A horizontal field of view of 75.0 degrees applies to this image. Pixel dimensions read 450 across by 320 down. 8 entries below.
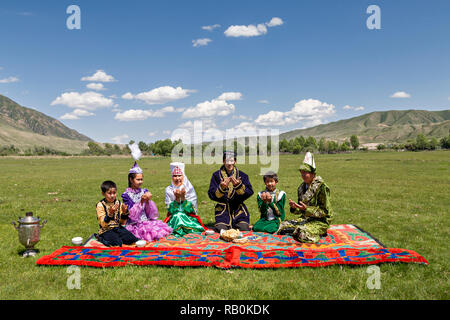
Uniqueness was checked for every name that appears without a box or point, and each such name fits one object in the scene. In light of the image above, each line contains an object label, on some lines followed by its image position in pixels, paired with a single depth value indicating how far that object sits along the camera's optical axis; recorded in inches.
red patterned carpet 241.6
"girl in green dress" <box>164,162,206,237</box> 339.9
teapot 259.6
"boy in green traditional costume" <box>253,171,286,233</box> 339.0
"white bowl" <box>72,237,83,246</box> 285.9
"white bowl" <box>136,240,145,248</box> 280.7
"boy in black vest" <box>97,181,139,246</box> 284.0
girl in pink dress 309.0
